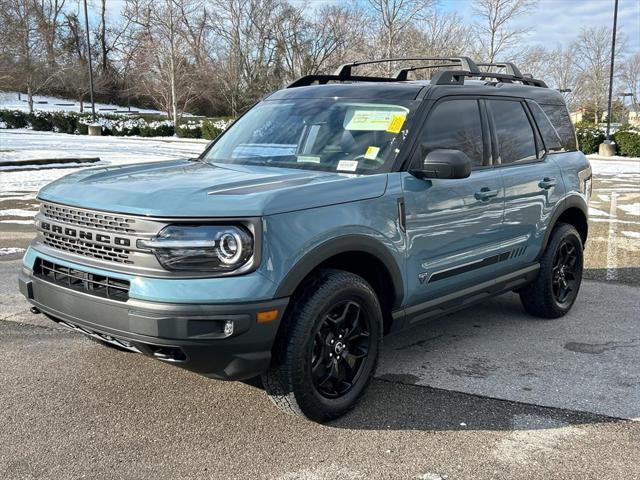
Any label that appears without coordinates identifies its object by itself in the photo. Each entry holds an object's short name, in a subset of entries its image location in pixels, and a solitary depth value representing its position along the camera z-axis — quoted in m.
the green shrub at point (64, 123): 40.84
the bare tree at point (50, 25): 52.81
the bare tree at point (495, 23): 33.19
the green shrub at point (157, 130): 39.41
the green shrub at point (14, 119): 42.28
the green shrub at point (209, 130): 36.31
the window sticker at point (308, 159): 3.94
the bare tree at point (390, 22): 33.94
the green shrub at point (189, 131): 37.81
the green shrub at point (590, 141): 28.39
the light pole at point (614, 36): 27.37
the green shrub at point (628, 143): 26.09
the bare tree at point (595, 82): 54.00
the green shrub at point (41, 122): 41.34
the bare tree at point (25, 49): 26.48
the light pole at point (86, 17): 41.42
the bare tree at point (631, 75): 62.88
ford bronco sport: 2.95
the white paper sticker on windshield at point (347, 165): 3.79
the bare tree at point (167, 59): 44.12
